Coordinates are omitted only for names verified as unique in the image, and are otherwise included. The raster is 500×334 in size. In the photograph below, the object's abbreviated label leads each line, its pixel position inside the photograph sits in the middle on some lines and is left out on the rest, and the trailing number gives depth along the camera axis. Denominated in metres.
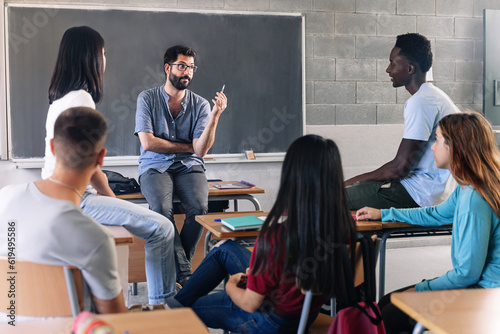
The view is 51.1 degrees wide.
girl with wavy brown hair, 1.74
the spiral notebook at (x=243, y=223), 2.24
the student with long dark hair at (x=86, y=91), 2.14
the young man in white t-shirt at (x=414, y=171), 2.79
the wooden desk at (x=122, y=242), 1.81
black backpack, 3.32
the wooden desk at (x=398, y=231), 2.41
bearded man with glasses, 3.18
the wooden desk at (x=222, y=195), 3.29
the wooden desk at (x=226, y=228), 2.23
